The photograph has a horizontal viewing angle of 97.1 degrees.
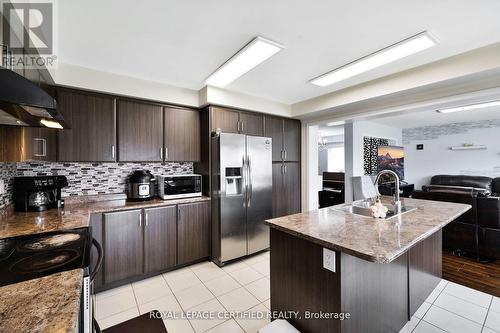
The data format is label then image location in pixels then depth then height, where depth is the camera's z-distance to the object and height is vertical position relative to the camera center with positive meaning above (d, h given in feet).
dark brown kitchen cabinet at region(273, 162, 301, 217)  12.75 -1.36
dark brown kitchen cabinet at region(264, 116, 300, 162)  12.74 +1.77
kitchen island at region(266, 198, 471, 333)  4.39 -2.44
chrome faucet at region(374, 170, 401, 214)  7.26 -1.14
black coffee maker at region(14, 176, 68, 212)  7.13 -0.77
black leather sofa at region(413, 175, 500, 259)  9.91 -2.83
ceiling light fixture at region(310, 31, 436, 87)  6.53 +3.65
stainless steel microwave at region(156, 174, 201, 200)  9.84 -0.88
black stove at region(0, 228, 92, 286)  3.48 -1.62
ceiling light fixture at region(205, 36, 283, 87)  6.76 +3.71
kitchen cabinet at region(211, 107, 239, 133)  10.54 +2.31
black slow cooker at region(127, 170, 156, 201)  9.52 -0.80
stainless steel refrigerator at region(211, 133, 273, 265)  10.03 -1.34
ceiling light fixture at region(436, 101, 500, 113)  13.52 +3.65
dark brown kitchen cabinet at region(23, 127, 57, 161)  6.33 +0.80
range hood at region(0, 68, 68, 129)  3.17 +1.19
